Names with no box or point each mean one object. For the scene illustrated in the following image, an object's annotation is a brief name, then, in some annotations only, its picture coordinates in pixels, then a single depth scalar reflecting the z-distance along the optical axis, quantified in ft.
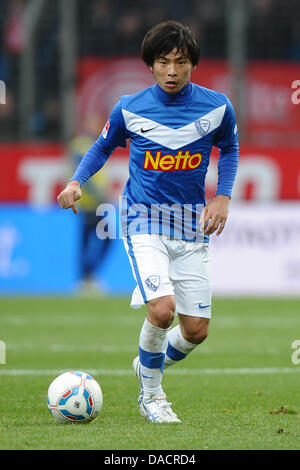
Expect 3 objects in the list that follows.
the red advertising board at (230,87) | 113.80
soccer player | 36.11
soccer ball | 35.04
